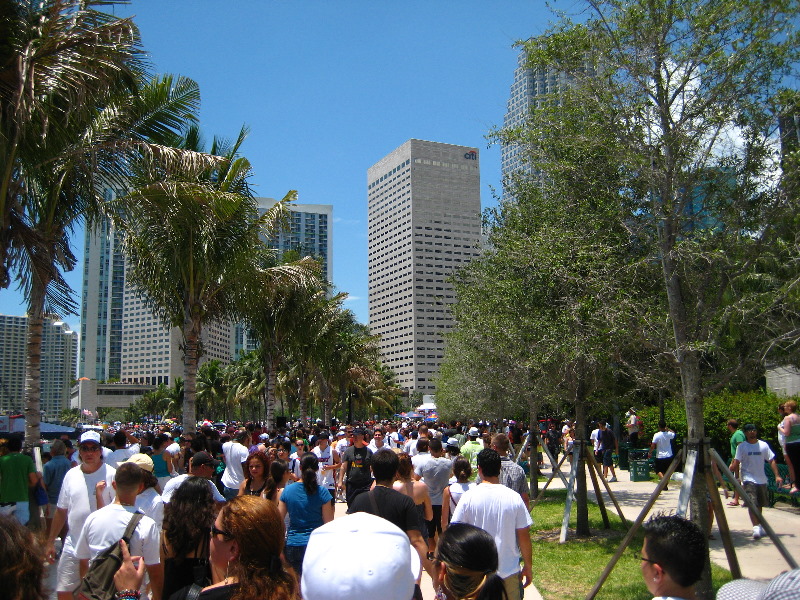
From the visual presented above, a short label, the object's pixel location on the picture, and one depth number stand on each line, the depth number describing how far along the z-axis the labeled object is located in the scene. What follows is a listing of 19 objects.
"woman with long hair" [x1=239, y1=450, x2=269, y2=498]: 6.92
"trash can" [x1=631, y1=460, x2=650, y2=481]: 18.95
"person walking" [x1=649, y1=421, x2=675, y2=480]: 14.69
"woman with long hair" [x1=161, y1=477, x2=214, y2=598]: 3.77
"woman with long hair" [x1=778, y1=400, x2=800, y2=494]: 8.07
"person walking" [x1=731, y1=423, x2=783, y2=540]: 10.45
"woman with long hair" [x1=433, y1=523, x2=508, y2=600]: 3.02
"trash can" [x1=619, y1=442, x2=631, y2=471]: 22.89
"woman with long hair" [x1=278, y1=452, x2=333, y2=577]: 5.76
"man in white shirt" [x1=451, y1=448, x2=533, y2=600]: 4.98
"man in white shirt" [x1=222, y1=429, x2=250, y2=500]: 9.14
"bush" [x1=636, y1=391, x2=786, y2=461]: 15.80
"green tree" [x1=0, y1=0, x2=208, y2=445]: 8.01
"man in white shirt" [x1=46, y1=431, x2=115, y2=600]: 4.63
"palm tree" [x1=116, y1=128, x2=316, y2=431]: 12.91
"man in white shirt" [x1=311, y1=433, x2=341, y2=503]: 12.13
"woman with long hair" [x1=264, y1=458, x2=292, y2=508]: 6.72
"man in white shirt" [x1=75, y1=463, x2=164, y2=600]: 4.32
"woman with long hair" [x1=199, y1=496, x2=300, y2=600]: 2.80
